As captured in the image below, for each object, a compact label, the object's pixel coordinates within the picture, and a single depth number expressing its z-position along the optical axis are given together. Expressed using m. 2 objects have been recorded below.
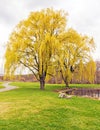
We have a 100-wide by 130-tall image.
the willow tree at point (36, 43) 22.59
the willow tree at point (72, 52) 23.69
